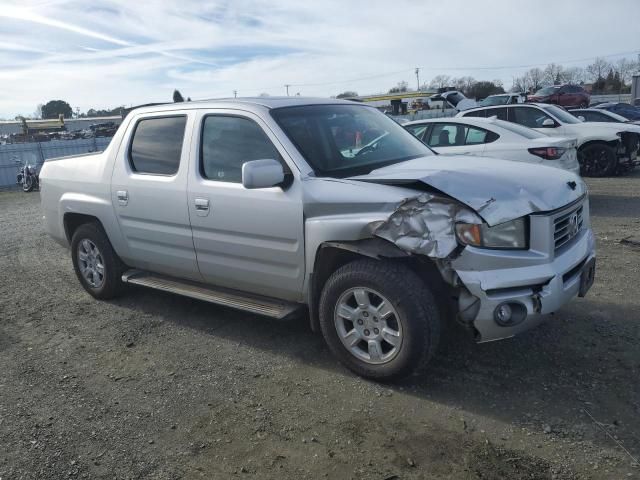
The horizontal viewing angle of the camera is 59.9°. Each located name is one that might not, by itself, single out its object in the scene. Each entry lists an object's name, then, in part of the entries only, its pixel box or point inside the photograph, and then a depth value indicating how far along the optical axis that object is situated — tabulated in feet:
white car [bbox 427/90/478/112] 60.08
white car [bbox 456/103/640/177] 38.70
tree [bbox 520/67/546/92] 293.88
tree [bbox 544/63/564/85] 285.39
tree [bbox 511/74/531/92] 251.97
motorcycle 59.41
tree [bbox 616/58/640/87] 246.47
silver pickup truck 10.82
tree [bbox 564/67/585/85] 287.59
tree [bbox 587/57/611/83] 274.61
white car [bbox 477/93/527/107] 79.87
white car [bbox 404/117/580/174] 27.71
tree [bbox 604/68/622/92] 232.37
